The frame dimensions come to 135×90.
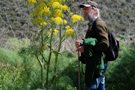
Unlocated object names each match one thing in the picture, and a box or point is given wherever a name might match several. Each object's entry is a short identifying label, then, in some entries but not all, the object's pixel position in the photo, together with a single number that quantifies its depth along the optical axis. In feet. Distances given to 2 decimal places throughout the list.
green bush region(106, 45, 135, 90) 28.74
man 17.86
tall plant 26.82
